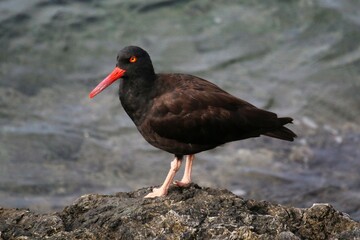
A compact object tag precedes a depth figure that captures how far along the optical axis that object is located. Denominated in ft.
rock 31.50
